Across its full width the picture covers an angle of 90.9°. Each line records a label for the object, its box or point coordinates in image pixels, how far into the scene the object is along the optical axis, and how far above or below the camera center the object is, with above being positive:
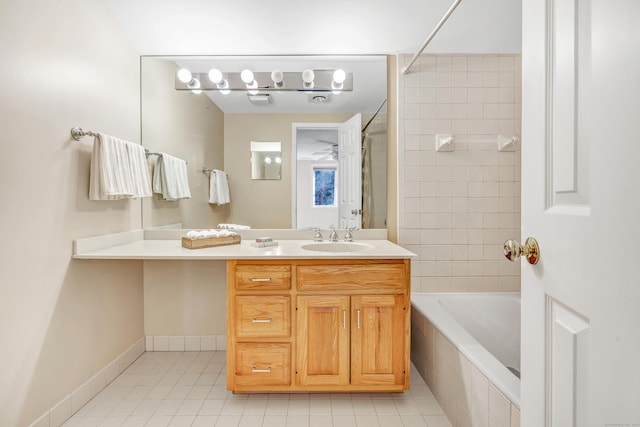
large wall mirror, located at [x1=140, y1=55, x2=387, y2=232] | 2.24 +0.53
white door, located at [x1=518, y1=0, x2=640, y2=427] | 0.51 +0.00
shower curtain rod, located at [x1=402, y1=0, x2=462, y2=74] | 1.50 +0.98
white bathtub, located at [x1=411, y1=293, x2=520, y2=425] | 1.90 -0.69
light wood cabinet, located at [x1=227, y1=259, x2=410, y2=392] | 1.67 -0.63
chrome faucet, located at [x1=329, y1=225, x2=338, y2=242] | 2.17 -0.18
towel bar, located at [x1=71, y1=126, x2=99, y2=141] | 1.60 +0.40
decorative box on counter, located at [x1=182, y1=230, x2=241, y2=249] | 1.88 -0.17
